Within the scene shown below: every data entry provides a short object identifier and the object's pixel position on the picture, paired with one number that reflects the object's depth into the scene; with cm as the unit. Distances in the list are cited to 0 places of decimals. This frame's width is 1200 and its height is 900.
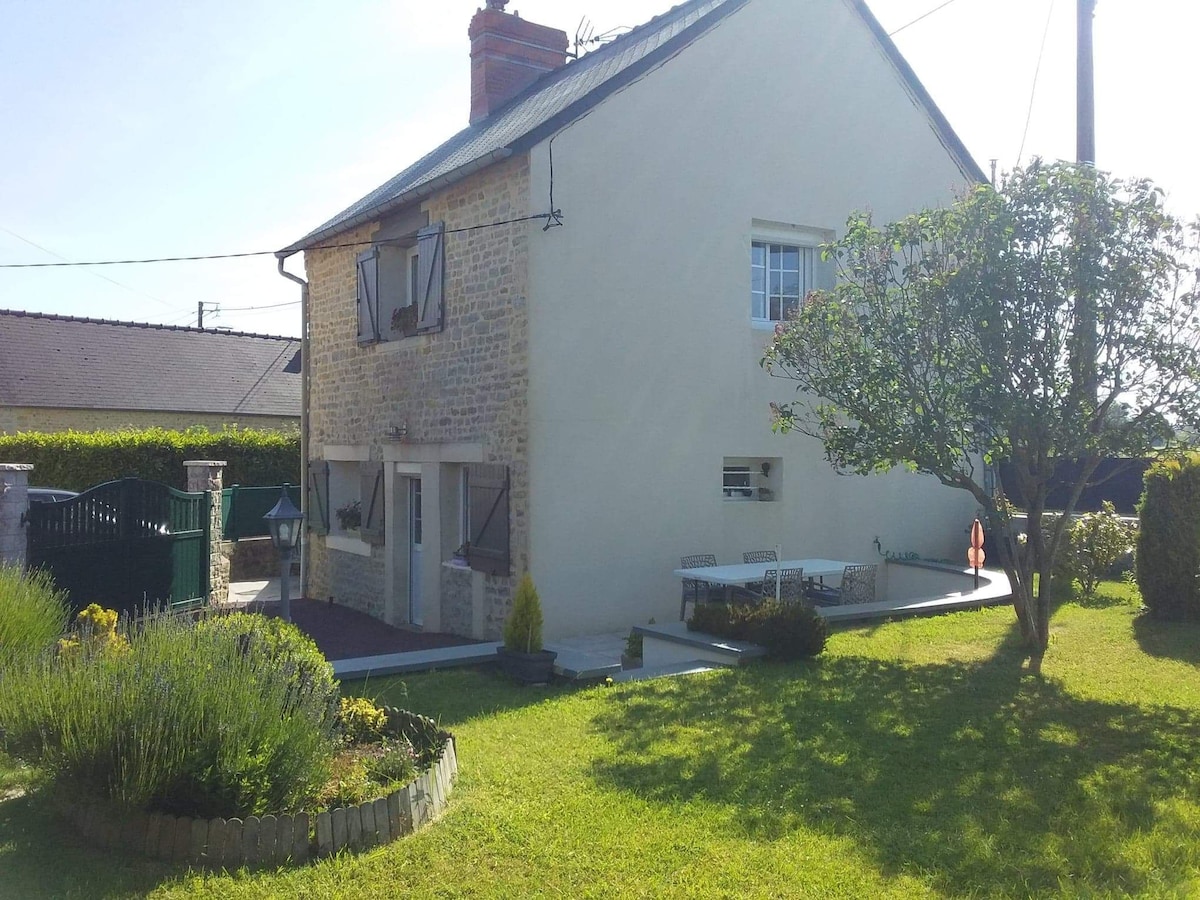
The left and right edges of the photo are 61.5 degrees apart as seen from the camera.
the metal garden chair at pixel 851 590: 1152
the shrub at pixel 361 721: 591
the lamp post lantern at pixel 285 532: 816
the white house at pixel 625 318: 1077
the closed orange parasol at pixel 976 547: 1186
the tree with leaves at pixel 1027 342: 809
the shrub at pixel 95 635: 618
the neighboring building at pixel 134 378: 2378
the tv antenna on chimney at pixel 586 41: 1600
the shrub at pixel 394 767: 527
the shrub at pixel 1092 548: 1266
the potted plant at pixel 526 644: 859
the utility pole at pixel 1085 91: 1015
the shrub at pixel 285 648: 550
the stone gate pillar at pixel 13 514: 901
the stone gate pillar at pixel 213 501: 1220
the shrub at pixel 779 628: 899
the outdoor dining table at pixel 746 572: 1034
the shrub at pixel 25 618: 705
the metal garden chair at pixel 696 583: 1105
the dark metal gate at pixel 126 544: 962
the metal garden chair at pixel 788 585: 1091
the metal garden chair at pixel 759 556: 1202
